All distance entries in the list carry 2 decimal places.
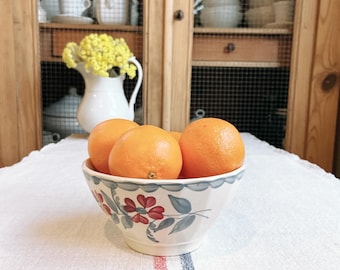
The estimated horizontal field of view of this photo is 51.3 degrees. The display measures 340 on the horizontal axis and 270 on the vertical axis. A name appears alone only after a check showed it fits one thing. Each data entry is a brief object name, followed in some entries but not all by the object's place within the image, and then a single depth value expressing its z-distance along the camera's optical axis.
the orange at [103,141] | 0.35
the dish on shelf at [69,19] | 1.12
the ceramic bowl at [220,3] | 1.13
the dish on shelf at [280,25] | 1.14
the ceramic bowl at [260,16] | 1.13
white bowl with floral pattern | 0.30
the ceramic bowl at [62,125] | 1.17
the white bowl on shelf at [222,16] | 1.13
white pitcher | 1.01
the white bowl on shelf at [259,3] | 1.13
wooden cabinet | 1.12
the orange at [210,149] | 0.33
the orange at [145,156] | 0.31
